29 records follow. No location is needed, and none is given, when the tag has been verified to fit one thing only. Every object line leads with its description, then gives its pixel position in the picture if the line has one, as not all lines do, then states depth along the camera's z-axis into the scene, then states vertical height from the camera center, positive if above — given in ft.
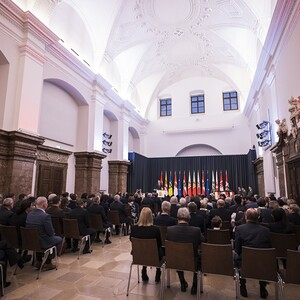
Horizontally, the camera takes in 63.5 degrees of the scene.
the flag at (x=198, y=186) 57.36 +0.67
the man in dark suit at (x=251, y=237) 10.47 -2.05
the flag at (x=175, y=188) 57.44 +0.13
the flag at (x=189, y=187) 57.66 +0.29
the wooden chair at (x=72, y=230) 16.67 -2.93
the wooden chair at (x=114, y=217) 23.11 -2.78
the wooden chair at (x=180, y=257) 10.66 -3.01
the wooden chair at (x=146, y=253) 11.25 -3.03
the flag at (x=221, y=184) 55.94 +1.07
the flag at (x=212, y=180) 57.02 +2.00
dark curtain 51.93 +5.00
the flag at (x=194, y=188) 57.55 +0.19
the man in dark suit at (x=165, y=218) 15.08 -1.88
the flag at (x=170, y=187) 58.03 +0.36
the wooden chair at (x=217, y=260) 10.15 -3.00
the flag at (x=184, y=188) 57.86 +0.15
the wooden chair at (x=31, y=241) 12.99 -2.92
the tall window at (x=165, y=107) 62.69 +20.92
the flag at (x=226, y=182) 55.16 +1.54
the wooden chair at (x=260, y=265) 9.49 -2.97
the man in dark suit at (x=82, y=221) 17.56 -2.42
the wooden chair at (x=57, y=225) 17.65 -2.75
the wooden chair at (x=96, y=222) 19.91 -2.81
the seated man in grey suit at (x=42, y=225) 13.67 -2.15
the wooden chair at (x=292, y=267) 8.74 -2.81
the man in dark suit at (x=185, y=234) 11.32 -2.13
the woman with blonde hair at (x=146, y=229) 11.62 -1.95
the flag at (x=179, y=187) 58.10 +0.38
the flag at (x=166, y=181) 59.82 +1.70
